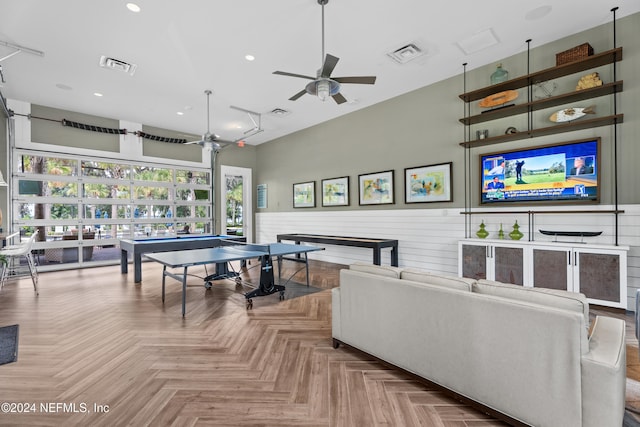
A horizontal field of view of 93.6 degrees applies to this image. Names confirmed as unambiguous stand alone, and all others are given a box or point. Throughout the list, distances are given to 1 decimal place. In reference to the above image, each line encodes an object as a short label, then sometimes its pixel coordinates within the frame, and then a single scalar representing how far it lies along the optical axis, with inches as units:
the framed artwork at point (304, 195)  300.5
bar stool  164.6
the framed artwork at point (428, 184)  201.3
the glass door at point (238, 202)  355.5
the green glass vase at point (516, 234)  164.2
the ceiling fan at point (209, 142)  216.8
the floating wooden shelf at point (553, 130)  140.6
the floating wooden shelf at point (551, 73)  138.0
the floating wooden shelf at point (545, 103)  139.8
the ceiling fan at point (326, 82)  126.0
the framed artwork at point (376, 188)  234.7
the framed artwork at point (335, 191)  267.7
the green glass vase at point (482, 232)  178.2
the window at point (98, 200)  240.2
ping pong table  138.1
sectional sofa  54.1
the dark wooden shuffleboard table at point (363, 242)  207.2
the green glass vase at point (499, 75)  170.6
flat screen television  148.1
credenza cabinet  130.2
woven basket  142.5
